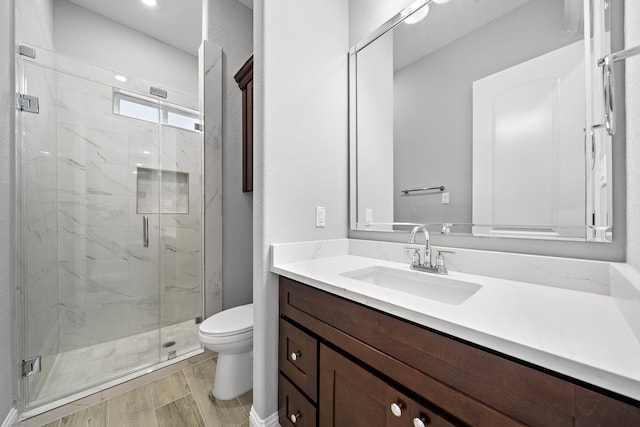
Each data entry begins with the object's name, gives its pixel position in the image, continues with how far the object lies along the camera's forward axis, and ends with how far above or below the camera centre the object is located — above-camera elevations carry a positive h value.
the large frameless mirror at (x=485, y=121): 0.85 +0.42
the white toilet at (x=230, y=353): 1.43 -0.87
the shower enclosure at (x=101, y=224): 1.55 -0.08
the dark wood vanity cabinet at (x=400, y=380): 0.45 -0.42
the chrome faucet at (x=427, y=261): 1.06 -0.22
